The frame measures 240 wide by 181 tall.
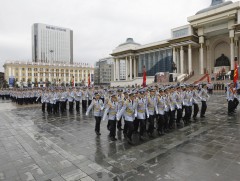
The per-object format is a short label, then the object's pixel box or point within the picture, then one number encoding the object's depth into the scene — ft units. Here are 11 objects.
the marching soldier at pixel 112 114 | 20.89
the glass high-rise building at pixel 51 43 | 349.82
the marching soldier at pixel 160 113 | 22.09
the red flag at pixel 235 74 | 35.04
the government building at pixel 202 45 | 98.48
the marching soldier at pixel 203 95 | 29.73
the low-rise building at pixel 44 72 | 233.76
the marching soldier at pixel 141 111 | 20.44
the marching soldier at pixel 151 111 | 21.36
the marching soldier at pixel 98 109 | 22.67
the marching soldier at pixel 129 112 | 19.43
